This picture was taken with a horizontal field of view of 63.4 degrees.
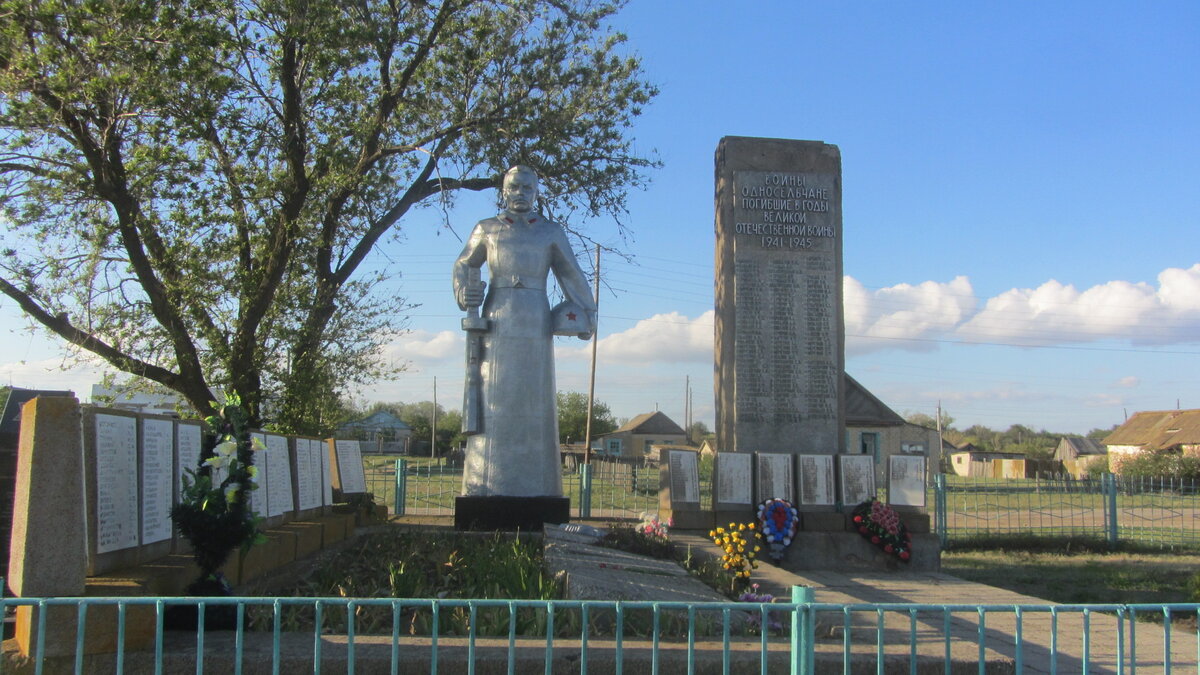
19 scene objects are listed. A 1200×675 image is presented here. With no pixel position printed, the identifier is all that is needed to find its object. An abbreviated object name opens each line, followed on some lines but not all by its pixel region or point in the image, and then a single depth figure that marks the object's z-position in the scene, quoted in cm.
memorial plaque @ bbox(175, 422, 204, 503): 539
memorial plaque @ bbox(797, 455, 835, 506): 1055
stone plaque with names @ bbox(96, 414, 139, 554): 441
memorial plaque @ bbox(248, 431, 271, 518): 662
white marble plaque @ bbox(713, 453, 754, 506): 1049
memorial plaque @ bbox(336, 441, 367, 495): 1030
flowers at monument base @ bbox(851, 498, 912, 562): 1005
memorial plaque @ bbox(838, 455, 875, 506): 1058
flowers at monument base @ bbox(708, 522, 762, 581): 695
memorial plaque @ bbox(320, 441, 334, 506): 895
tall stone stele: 1134
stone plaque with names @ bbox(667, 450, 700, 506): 1047
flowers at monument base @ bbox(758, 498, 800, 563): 980
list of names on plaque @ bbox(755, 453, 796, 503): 1057
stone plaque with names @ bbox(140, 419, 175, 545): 492
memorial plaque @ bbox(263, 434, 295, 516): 715
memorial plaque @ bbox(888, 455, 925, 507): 1070
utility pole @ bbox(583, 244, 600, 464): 2864
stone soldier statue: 894
